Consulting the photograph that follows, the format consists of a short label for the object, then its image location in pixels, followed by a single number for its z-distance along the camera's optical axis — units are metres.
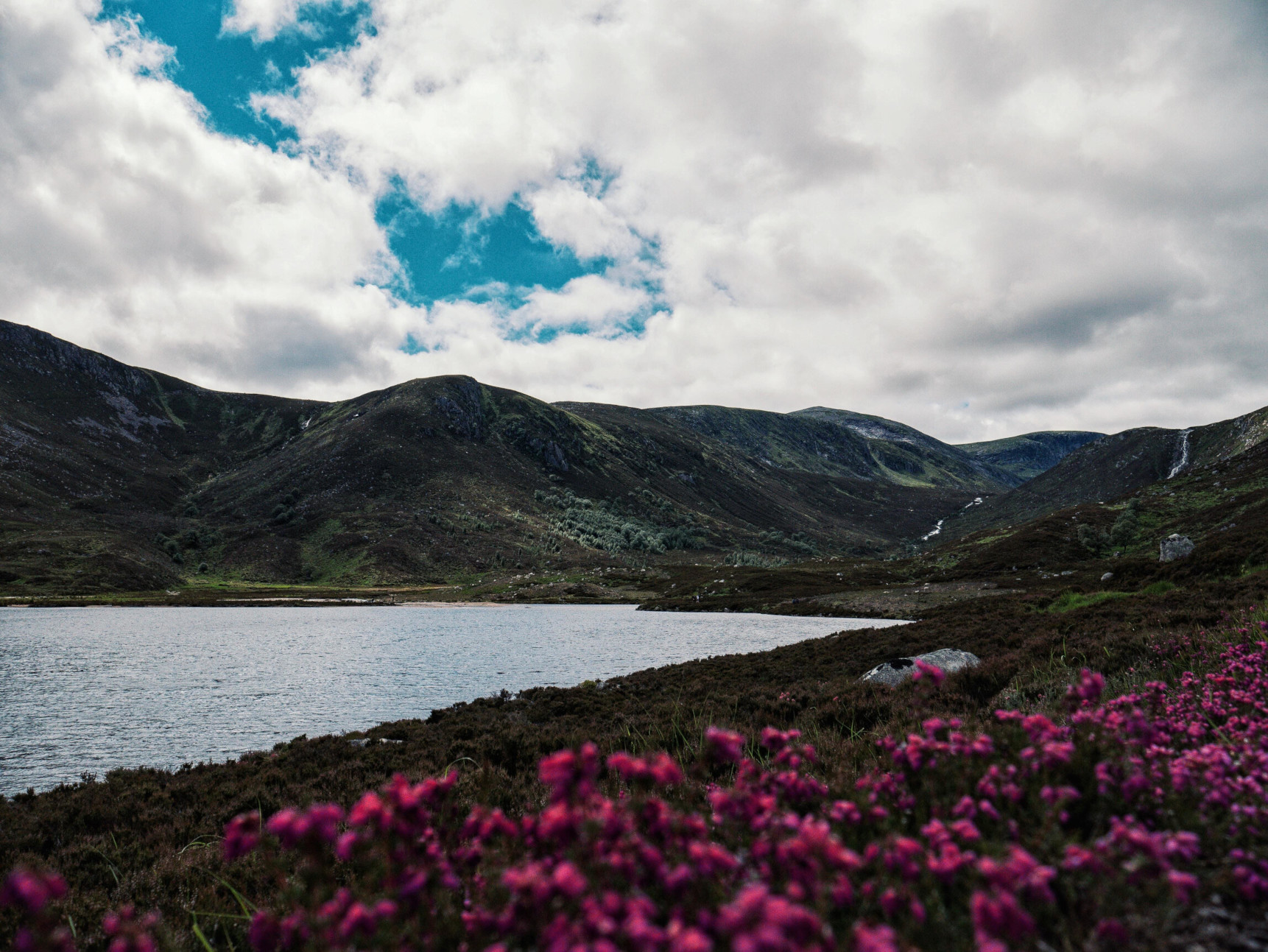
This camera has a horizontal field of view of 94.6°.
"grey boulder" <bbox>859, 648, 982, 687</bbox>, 18.28
